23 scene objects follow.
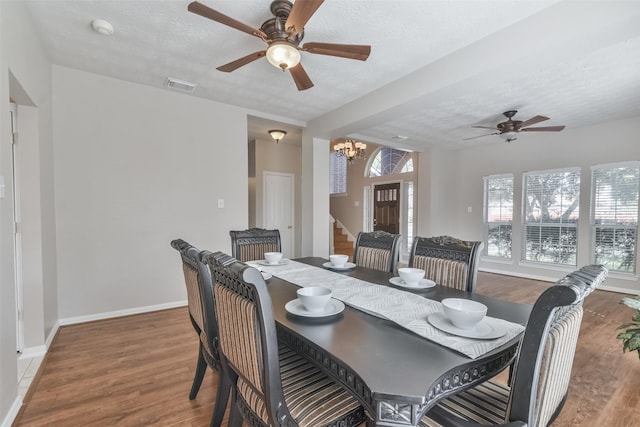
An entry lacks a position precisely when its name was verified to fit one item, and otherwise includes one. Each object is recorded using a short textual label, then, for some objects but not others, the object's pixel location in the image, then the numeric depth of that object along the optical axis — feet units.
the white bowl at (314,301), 4.12
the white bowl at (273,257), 7.48
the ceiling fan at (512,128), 13.00
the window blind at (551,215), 16.40
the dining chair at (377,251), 7.68
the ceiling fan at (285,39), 6.03
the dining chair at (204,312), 4.60
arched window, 22.69
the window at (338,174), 28.04
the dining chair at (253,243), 8.71
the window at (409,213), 22.31
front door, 23.17
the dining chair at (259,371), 2.99
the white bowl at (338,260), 7.20
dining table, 2.55
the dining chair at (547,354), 2.46
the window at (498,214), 19.08
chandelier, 18.85
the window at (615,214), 14.37
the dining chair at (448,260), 5.99
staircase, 24.70
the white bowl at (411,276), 5.44
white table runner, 3.28
